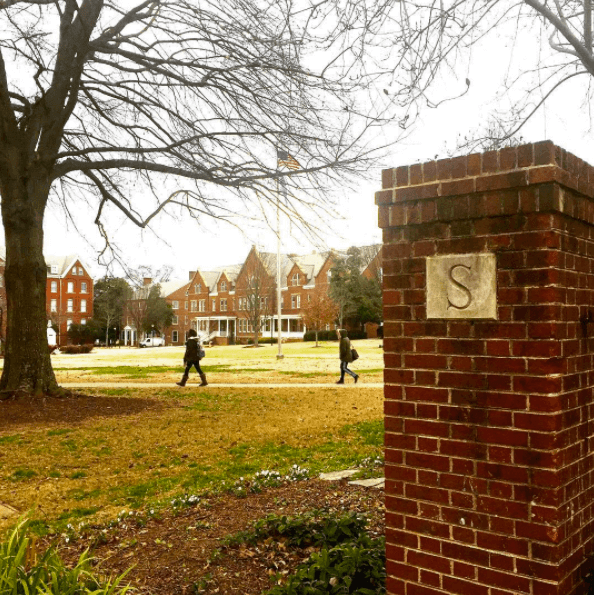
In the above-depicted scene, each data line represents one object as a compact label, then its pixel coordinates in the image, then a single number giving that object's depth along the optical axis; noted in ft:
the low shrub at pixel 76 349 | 139.74
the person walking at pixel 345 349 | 52.54
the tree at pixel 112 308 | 206.90
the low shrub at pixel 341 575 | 9.85
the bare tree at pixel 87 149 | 34.27
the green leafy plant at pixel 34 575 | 8.73
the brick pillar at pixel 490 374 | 7.89
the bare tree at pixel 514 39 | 18.22
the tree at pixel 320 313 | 163.12
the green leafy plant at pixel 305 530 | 12.37
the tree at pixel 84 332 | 202.69
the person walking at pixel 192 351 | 52.44
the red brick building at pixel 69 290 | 222.07
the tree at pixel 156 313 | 217.36
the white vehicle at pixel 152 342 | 217.56
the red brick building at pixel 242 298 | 178.60
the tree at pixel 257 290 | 165.58
